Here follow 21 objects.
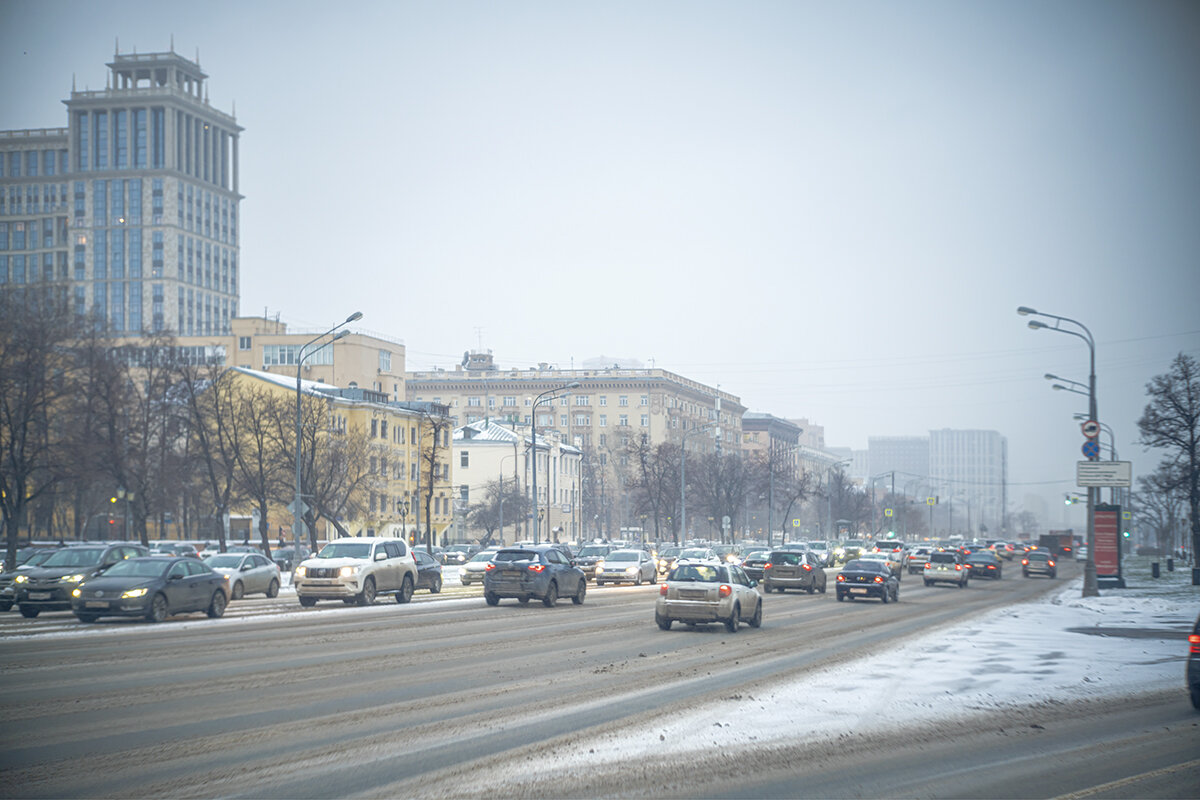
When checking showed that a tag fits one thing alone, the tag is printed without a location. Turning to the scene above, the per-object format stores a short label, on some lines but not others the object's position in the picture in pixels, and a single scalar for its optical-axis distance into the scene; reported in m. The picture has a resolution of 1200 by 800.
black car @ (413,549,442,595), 41.78
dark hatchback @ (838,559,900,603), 38.97
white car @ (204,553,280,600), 37.59
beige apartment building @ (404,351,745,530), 162.62
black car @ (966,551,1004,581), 64.50
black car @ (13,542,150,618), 28.20
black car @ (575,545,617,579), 54.03
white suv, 32.50
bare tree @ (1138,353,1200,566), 58.34
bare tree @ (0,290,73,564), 50.75
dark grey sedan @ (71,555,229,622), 25.47
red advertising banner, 46.53
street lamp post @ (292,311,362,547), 48.33
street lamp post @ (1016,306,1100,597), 41.34
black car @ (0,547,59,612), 29.75
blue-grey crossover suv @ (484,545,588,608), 33.84
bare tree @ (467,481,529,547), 104.62
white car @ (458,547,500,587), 49.62
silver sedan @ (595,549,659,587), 50.09
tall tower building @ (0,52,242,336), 176.00
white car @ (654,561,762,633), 25.08
